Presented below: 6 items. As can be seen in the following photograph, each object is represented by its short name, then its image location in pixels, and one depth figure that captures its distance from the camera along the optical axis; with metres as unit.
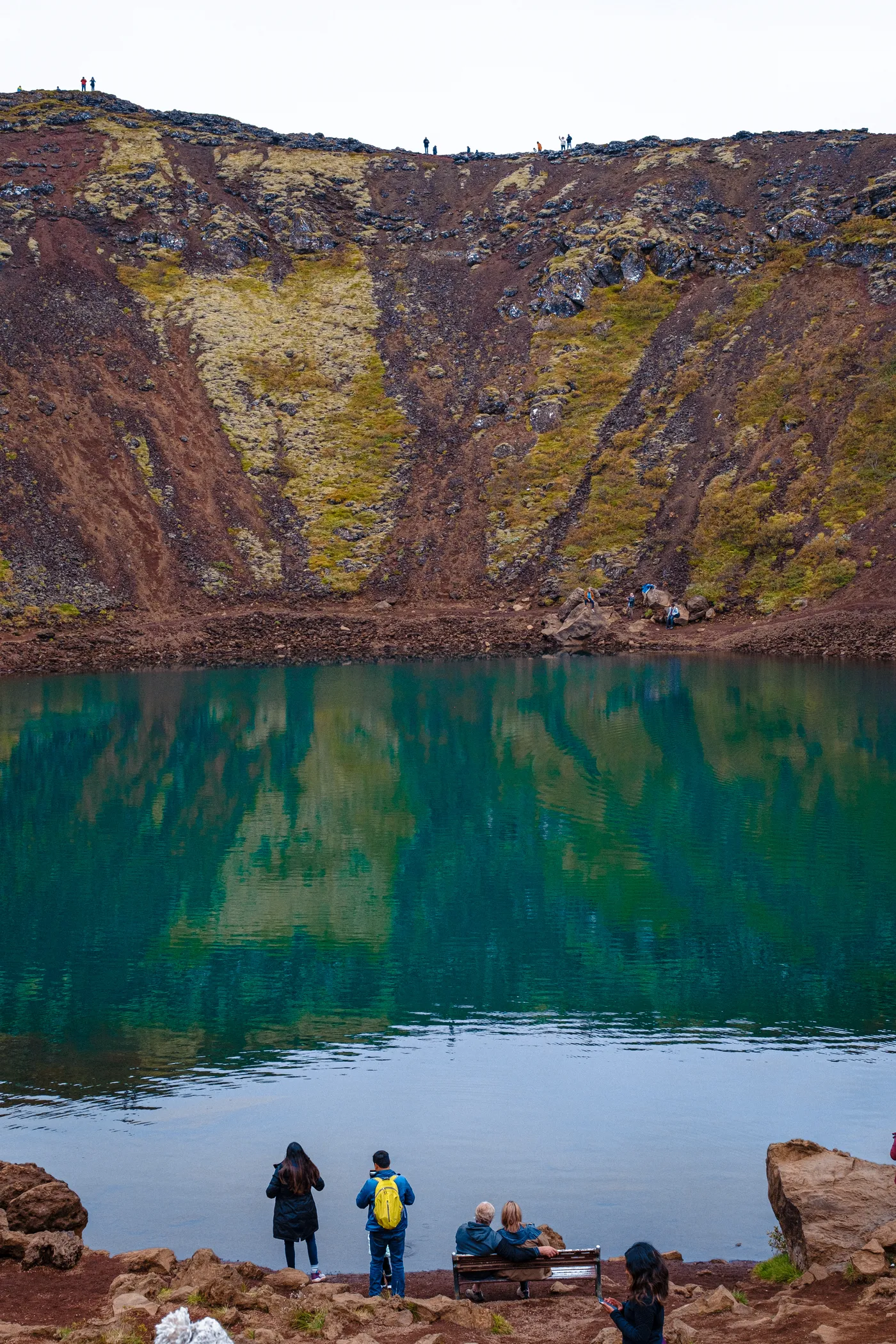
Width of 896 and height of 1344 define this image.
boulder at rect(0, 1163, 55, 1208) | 12.81
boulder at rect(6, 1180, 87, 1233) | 12.68
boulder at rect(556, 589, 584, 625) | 77.88
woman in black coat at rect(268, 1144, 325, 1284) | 12.48
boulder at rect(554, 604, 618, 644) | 74.25
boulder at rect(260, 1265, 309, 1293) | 11.84
